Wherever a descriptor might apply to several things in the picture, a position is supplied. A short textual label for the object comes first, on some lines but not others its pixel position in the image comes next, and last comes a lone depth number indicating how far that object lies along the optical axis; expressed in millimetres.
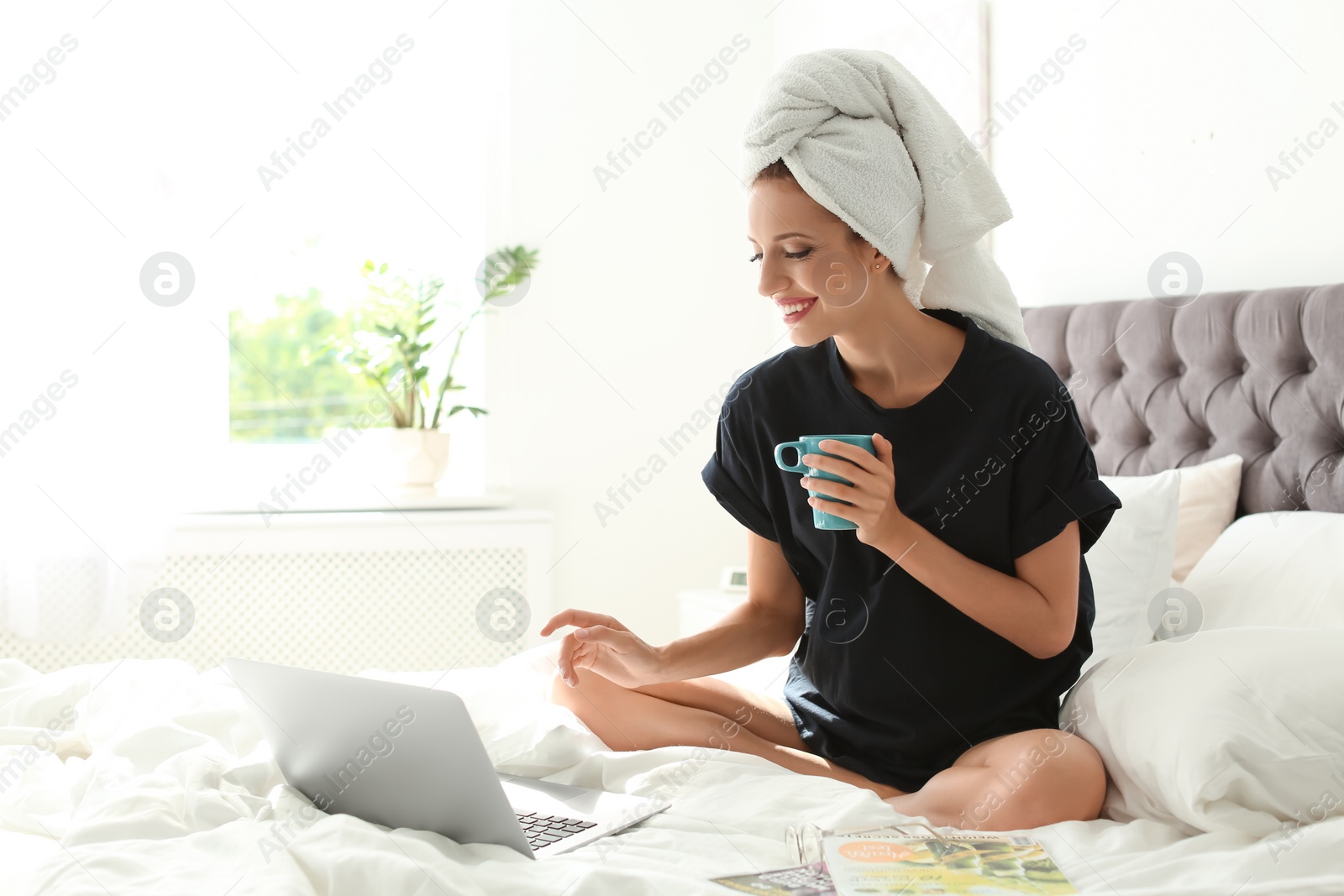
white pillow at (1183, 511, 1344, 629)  1621
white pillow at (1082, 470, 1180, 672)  1819
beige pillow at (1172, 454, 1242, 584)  1962
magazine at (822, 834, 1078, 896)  986
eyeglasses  1068
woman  1319
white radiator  2852
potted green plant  3096
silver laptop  1041
